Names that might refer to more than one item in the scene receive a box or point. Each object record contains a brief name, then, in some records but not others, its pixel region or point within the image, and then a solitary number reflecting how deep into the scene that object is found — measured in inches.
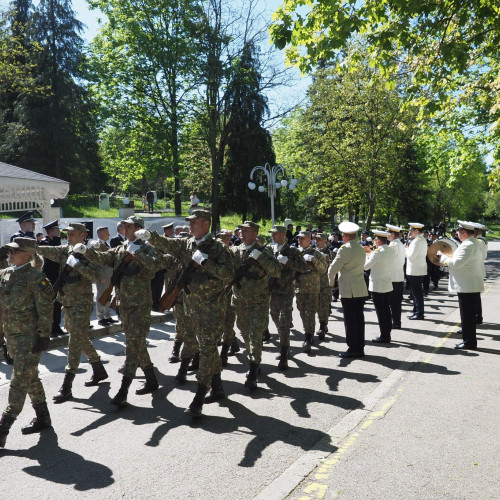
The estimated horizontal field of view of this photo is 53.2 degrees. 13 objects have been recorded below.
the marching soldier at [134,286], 240.7
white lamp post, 884.0
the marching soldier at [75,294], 248.2
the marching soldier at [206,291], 218.8
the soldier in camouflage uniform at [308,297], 331.0
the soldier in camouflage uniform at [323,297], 383.6
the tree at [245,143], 1180.5
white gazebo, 532.1
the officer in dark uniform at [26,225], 343.0
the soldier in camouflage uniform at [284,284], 295.6
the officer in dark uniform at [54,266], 370.6
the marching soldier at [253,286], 255.3
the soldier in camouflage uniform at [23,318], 198.1
